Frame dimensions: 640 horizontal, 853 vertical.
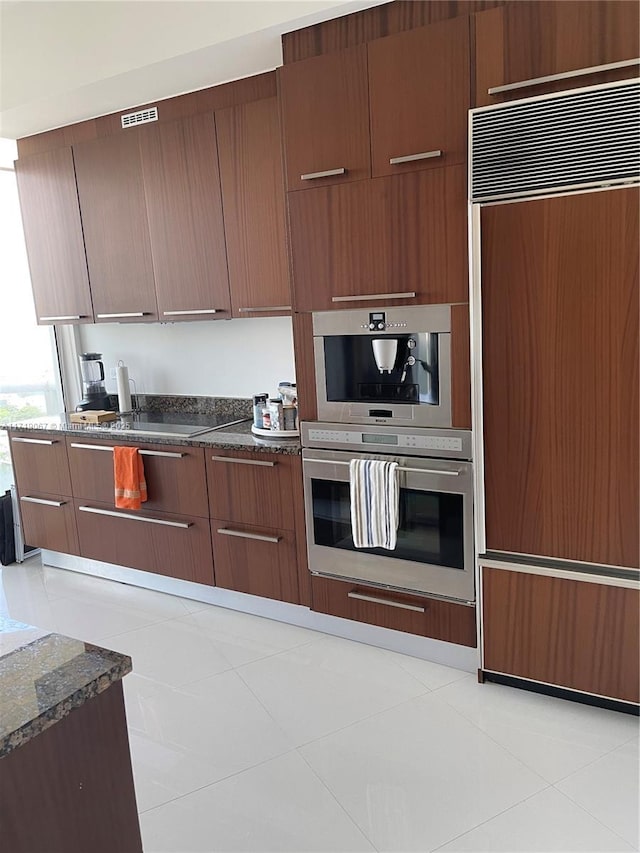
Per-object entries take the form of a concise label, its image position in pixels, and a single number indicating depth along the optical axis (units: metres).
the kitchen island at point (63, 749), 0.88
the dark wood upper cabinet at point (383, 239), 2.30
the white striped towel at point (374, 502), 2.52
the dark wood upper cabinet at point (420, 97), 2.19
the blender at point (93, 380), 3.95
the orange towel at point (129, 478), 3.24
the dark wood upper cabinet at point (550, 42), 1.91
